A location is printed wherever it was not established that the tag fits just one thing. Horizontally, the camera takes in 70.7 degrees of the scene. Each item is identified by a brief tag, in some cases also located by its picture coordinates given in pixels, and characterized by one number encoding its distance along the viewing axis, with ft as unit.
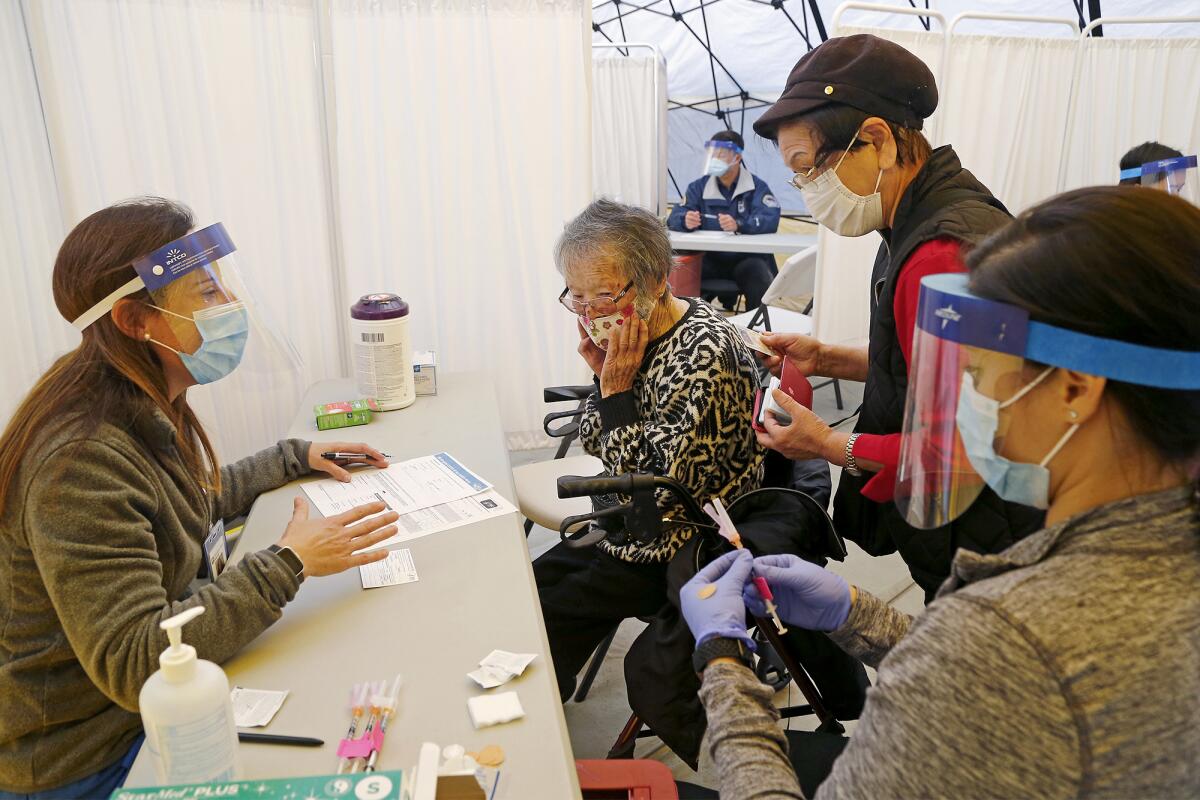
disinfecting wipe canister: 7.61
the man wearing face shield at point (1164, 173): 10.48
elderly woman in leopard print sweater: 6.20
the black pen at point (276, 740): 3.60
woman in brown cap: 5.24
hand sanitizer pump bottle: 2.84
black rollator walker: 5.12
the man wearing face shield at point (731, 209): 18.72
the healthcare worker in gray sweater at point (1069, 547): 2.42
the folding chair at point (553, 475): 7.91
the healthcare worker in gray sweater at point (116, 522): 3.90
